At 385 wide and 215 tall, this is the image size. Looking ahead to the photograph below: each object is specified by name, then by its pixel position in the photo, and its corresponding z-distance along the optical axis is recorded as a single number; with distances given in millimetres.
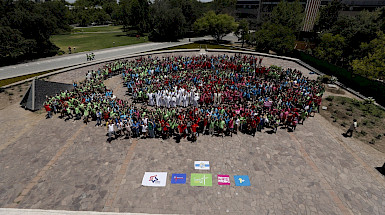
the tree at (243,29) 52550
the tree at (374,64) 24703
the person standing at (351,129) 14883
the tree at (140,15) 67062
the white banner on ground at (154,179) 10805
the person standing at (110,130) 14000
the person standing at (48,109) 17202
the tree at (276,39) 38281
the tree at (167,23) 56875
